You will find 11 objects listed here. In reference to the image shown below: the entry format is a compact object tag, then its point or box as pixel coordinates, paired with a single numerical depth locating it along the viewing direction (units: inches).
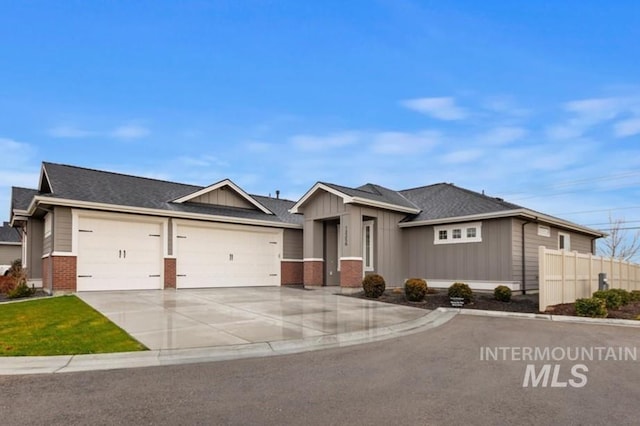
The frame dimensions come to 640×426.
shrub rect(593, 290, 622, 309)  528.4
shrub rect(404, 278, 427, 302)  545.0
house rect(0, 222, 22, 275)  1305.4
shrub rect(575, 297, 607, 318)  461.7
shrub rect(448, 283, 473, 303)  524.7
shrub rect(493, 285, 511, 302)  548.7
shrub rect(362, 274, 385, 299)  595.5
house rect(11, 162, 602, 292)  615.2
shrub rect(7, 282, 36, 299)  589.9
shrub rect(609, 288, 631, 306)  561.5
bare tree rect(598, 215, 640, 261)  1711.4
